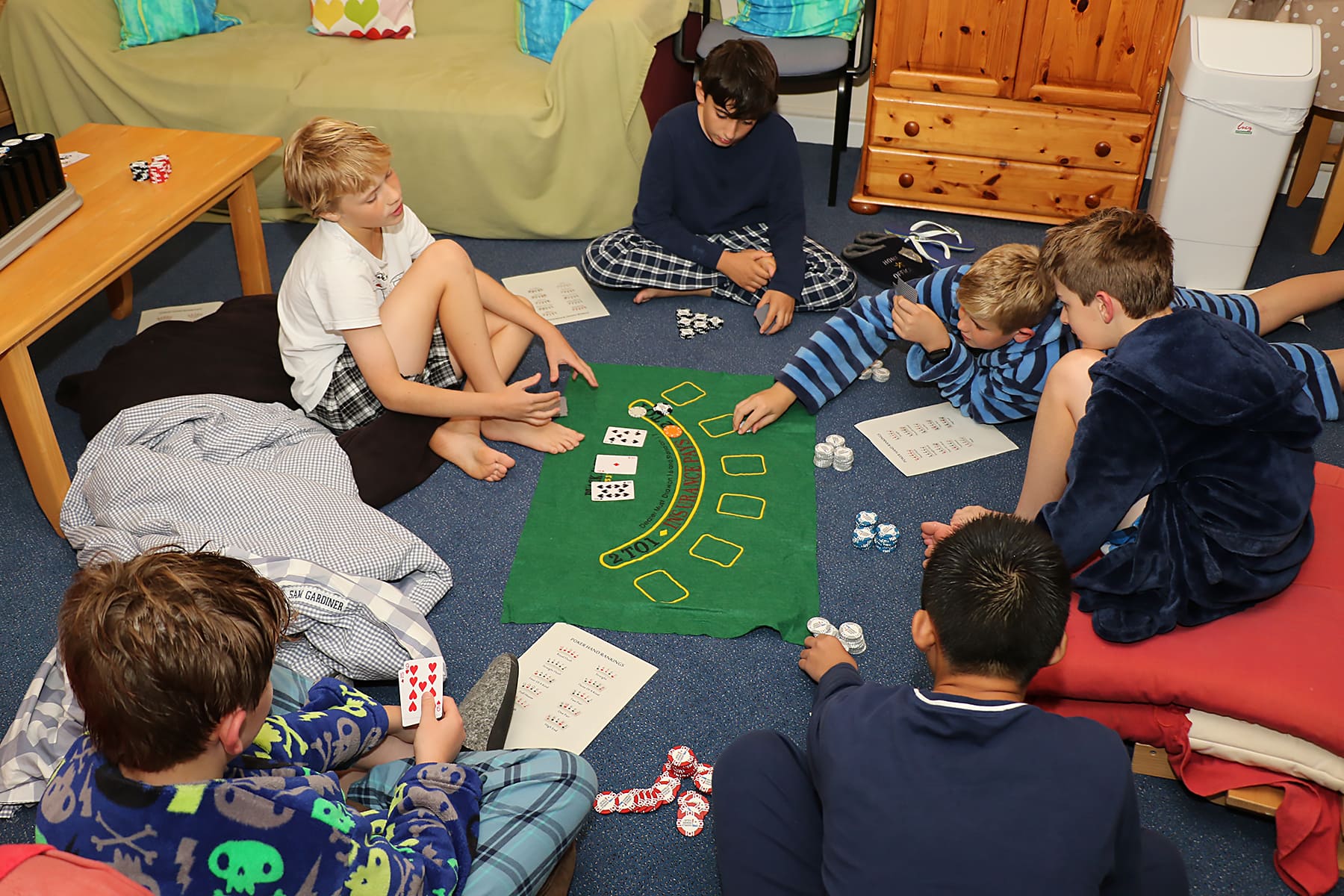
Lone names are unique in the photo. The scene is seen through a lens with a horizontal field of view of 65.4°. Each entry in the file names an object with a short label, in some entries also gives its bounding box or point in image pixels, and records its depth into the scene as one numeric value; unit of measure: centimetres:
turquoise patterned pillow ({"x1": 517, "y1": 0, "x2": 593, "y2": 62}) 361
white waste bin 302
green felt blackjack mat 222
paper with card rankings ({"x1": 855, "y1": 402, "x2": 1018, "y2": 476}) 263
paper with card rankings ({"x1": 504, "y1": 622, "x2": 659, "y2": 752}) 195
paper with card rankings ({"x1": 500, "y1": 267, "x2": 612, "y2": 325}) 322
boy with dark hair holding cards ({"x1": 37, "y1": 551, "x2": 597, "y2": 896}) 116
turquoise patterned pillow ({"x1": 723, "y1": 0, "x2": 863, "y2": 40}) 367
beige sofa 340
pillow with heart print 383
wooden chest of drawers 342
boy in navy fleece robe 178
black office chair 355
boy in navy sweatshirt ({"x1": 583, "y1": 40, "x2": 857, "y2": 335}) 309
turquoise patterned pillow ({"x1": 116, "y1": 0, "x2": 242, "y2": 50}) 371
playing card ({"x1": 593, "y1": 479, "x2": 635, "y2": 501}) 250
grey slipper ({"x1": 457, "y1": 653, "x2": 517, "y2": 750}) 183
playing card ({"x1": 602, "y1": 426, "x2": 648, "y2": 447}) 267
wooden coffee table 225
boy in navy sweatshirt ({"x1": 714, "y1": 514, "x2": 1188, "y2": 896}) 120
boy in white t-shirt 227
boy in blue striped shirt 245
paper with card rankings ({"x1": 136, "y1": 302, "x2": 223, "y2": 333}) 315
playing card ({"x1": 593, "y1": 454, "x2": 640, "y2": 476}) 258
